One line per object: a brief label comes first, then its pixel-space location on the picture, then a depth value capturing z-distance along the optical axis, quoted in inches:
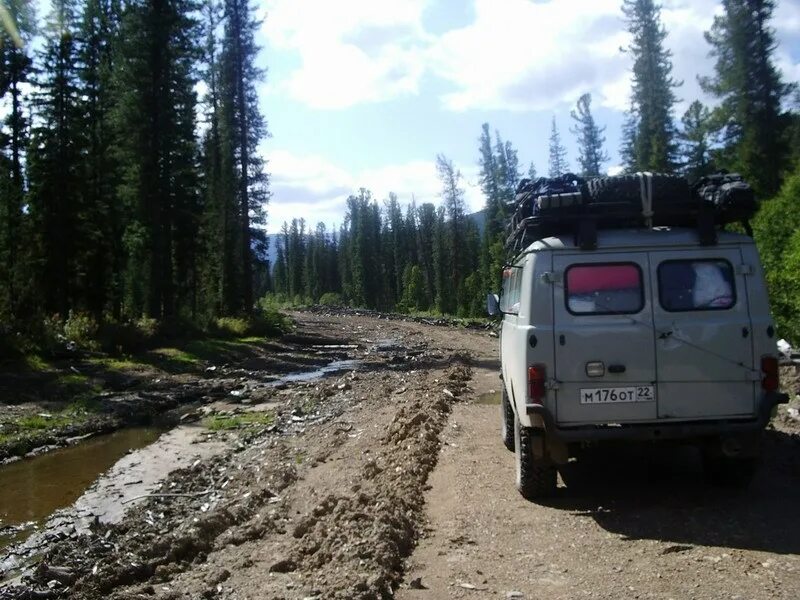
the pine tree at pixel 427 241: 4159.5
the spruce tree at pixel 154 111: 1123.3
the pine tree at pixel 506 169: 3107.8
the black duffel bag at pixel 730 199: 268.5
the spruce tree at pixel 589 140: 2760.8
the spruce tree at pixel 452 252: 3203.7
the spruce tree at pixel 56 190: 1125.7
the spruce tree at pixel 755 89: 1354.6
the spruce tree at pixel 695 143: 1875.0
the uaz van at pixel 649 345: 253.1
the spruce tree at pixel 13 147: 960.3
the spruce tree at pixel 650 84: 1926.7
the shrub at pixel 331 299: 4739.2
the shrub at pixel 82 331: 873.5
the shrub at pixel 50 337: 804.0
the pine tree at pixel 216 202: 1593.3
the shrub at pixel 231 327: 1262.3
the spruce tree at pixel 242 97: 1540.4
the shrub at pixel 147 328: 999.1
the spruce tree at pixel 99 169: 1208.2
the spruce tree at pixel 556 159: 3174.2
